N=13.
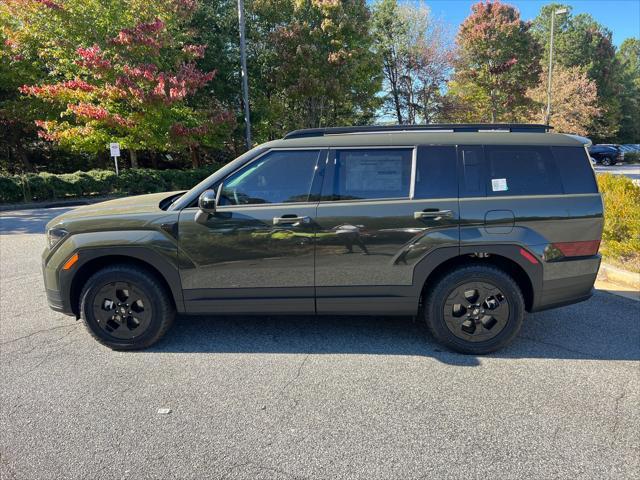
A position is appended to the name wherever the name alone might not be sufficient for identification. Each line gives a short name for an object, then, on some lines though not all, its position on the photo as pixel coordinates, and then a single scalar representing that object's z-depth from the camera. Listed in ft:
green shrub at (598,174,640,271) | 18.48
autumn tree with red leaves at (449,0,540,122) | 99.55
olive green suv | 11.05
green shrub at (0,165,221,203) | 52.02
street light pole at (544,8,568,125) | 79.36
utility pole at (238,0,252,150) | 56.67
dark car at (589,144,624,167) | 104.99
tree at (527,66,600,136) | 94.02
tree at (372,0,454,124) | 91.09
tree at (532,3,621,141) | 137.80
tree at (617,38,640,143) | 159.22
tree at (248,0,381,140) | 70.23
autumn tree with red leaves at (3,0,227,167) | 50.11
